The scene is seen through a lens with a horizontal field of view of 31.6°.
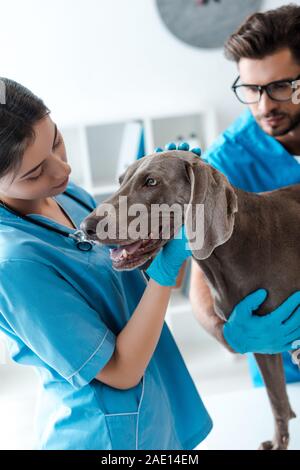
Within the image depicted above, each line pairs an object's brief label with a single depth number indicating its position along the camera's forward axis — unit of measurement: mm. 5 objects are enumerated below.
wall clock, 2814
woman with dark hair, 900
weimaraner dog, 887
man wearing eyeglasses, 1239
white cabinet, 2723
